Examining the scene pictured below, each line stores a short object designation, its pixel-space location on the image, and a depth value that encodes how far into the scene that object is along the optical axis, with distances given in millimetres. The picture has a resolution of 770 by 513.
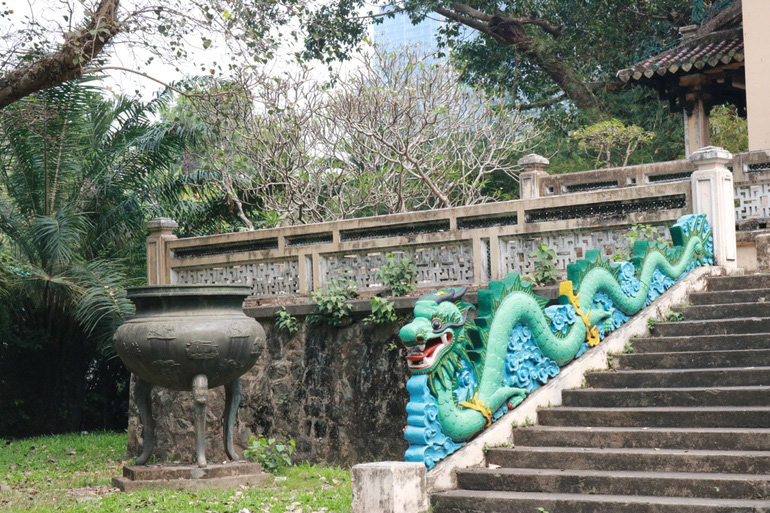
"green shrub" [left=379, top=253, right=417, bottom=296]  10000
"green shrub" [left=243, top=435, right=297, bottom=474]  9383
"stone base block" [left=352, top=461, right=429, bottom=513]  6039
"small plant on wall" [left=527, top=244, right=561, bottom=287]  9258
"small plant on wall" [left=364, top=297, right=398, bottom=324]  9844
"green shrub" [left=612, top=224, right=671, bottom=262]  8875
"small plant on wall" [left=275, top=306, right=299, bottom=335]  10758
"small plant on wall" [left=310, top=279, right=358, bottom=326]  10297
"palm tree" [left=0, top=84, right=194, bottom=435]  14250
